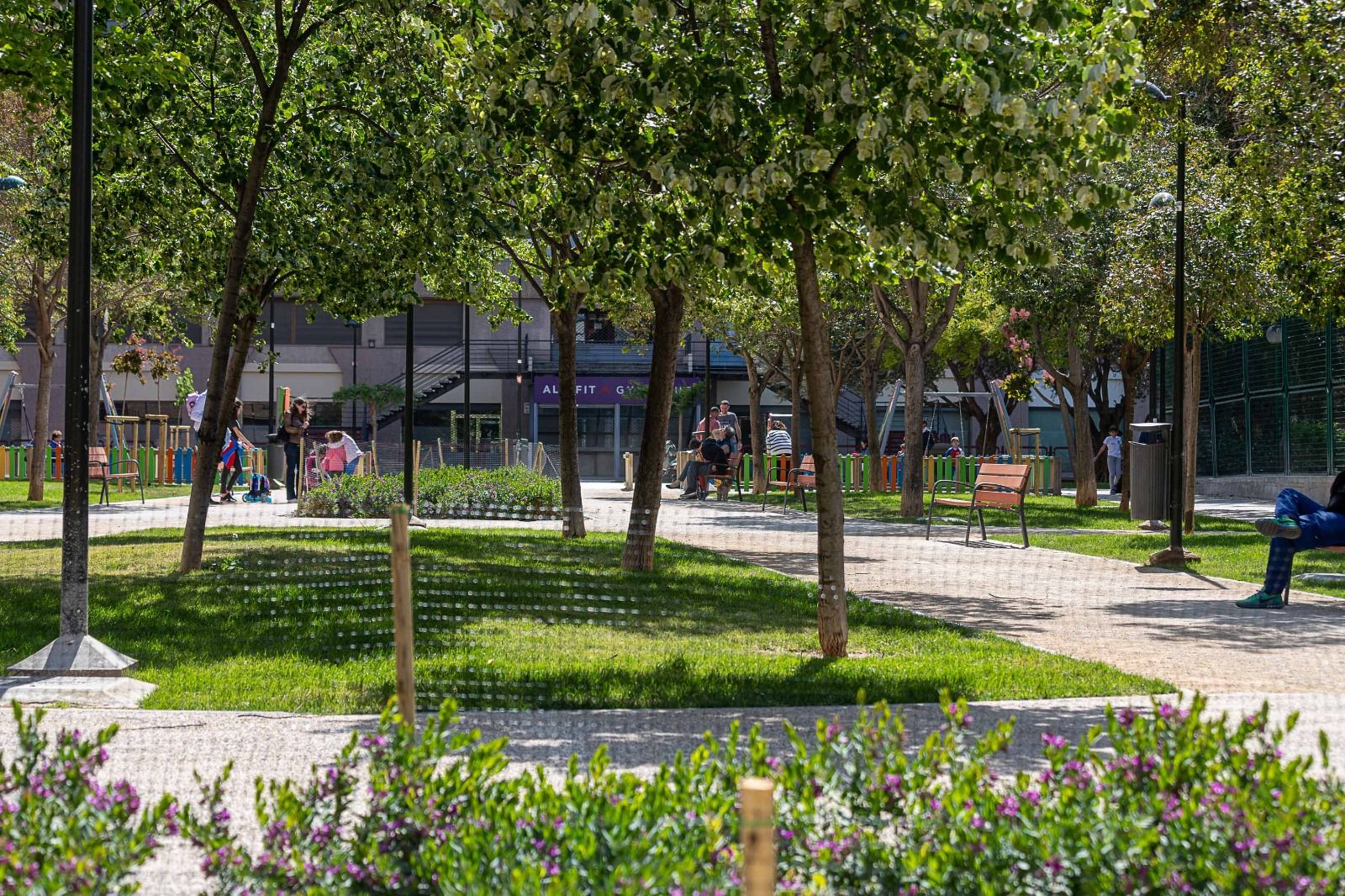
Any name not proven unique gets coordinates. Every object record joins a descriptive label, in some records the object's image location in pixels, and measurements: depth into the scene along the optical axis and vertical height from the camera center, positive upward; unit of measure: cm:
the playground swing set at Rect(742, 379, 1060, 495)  3528 +8
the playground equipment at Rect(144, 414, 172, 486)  3719 +5
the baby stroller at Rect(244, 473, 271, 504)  2862 -42
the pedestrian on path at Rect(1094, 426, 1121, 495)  3972 +38
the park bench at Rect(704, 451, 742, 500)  3128 -14
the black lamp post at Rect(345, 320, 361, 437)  5668 +356
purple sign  5512 +274
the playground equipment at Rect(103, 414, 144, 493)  3234 +39
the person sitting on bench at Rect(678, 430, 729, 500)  3128 +15
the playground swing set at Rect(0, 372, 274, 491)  3403 +17
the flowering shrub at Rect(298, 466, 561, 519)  2275 -44
